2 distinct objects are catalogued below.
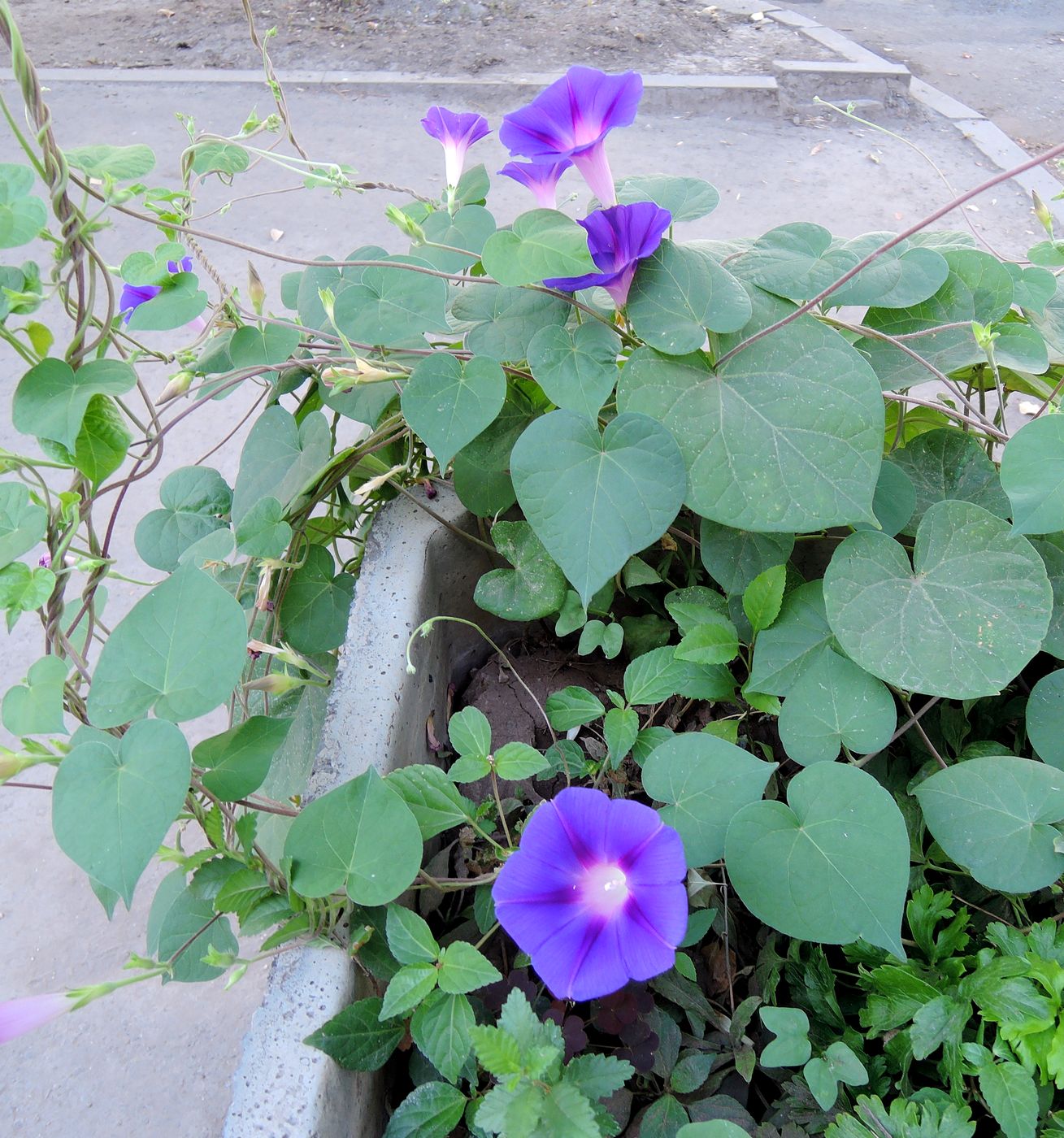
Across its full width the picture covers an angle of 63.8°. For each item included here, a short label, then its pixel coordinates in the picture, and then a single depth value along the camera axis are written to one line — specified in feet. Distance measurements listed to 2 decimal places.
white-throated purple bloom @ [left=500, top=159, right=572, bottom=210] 2.68
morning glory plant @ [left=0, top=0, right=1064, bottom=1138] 1.88
